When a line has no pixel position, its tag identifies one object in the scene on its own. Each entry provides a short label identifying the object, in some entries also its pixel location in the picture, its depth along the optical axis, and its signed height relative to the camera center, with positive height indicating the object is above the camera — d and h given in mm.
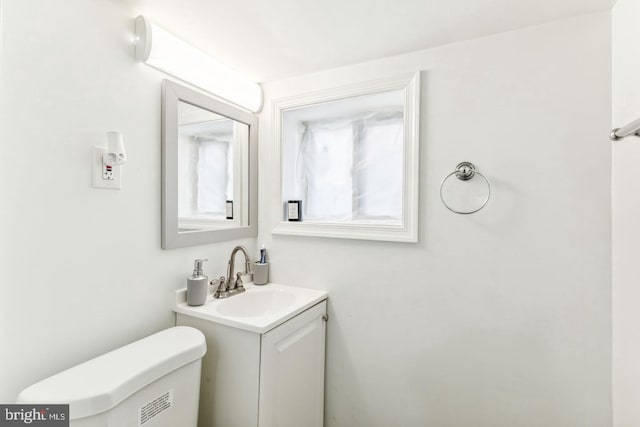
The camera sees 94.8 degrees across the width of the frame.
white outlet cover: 1075 +154
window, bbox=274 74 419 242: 1480 +337
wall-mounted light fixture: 1192 +711
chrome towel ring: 1313 +189
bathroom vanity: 1204 -661
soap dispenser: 1379 -354
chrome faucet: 1558 -373
